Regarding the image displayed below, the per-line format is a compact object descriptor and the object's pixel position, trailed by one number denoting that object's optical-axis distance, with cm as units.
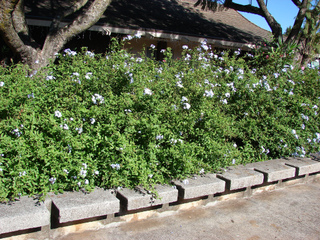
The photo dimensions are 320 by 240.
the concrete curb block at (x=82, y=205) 276
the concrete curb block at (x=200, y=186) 344
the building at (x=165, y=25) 1071
